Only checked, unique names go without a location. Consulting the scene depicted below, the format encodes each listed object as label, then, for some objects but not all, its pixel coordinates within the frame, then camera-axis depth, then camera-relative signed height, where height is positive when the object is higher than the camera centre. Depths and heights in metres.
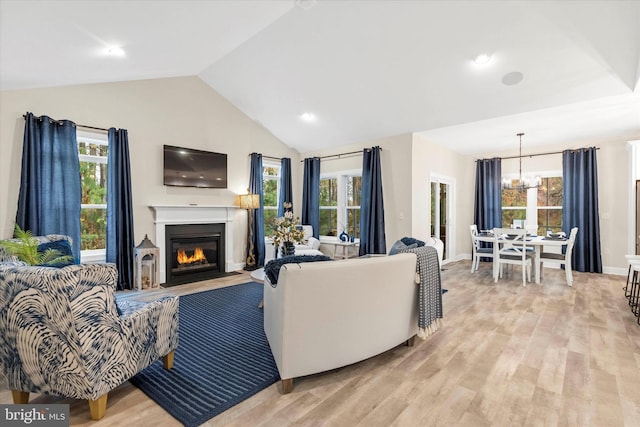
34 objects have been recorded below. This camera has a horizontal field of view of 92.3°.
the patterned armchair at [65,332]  1.58 -0.64
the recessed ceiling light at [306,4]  3.17 +2.20
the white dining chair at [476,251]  5.74 -0.73
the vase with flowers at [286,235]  3.87 -0.26
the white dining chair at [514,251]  4.89 -0.64
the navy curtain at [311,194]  6.73 +0.43
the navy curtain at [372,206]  5.68 +0.14
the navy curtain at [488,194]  6.88 +0.42
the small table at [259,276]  3.40 -0.70
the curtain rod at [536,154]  6.16 +1.22
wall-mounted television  5.10 +0.82
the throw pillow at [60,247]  3.21 -0.35
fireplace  5.11 -0.67
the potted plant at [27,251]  2.66 -0.31
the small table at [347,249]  6.21 -0.73
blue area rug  1.92 -1.17
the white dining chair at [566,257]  4.84 -0.74
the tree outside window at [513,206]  6.79 +0.15
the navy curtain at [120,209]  4.48 +0.09
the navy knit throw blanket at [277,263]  2.38 -0.39
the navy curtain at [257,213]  6.14 +0.02
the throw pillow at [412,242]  2.95 -0.28
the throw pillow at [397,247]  2.97 -0.33
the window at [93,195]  4.50 +0.31
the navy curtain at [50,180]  3.80 +0.46
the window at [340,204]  6.62 +0.21
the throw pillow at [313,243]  6.20 -0.59
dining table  4.92 -0.48
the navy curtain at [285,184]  6.74 +0.67
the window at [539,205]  6.36 +0.15
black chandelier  5.43 +0.52
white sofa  1.98 -0.68
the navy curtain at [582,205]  5.71 +0.14
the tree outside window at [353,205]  6.59 +0.19
